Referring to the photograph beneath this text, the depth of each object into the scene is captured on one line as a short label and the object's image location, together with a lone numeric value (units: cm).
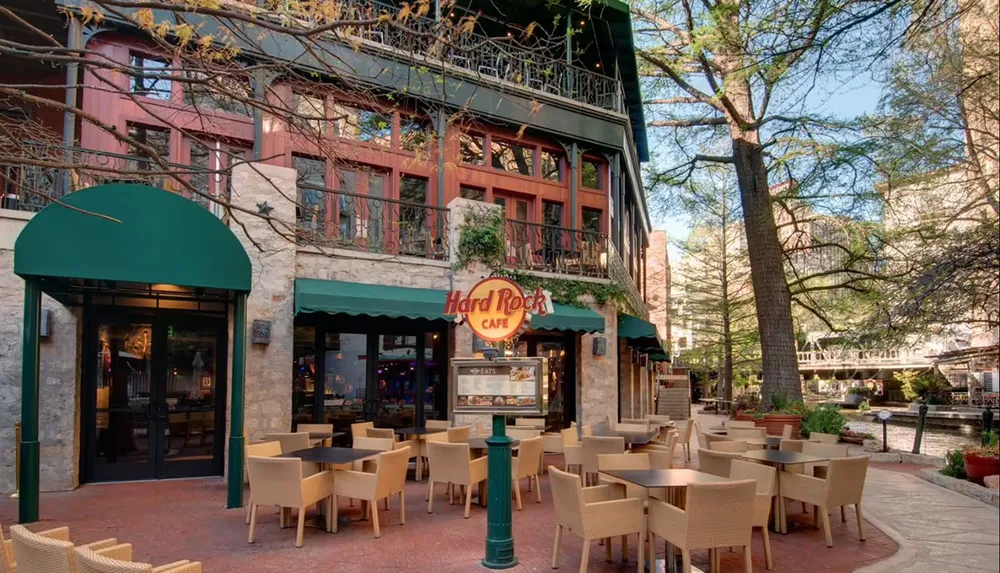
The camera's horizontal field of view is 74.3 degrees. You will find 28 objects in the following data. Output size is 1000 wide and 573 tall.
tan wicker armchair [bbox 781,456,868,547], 660
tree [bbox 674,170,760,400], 2622
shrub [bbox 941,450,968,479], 993
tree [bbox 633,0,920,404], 1516
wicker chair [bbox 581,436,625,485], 838
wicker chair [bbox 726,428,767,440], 1030
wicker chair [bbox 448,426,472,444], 961
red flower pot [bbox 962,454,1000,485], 902
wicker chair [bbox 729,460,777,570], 582
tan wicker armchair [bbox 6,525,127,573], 337
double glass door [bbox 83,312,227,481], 983
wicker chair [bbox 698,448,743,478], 716
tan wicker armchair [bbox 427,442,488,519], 785
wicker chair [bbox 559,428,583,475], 895
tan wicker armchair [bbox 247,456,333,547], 649
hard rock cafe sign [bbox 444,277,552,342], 593
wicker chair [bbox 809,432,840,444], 976
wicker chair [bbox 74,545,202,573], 312
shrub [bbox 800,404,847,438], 1366
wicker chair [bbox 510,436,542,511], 820
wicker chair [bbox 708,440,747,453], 855
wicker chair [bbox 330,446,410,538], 686
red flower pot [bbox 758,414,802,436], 1362
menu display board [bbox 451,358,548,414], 592
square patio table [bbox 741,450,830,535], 702
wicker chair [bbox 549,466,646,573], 535
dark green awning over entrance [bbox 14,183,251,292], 724
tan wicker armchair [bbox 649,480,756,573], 504
